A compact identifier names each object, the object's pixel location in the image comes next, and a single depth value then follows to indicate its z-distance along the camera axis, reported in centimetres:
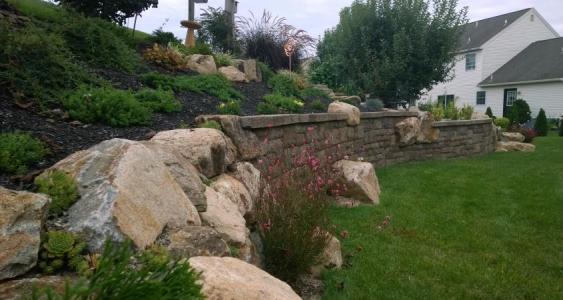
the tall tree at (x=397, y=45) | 1171
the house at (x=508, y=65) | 2386
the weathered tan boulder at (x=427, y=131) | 1033
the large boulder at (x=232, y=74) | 807
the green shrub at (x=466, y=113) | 1322
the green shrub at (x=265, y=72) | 908
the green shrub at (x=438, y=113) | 1234
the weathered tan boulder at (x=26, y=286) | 151
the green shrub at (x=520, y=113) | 2164
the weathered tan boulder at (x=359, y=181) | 585
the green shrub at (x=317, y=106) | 789
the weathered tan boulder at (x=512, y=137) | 1434
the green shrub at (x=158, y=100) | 482
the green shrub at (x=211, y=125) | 406
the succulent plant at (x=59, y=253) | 175
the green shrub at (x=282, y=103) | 690
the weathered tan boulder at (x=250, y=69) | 870
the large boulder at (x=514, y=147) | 1305
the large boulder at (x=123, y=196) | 197
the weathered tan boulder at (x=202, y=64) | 767
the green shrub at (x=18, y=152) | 257
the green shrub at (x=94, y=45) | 555
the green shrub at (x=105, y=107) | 393
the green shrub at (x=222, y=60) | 859
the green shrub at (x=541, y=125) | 1900
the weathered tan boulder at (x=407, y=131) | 962
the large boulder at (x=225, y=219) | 278
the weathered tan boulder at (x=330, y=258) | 366
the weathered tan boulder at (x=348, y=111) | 755
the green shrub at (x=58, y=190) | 203
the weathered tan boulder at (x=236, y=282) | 180
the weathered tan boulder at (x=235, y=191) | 344
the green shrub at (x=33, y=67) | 386
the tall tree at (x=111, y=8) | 779
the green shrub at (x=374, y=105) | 993
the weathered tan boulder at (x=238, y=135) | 432
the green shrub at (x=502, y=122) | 1599
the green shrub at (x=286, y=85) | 831
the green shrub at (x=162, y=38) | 873
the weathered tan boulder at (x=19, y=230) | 162
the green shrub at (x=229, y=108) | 550
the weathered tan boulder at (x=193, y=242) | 219
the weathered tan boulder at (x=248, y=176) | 398
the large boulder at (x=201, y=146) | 336
